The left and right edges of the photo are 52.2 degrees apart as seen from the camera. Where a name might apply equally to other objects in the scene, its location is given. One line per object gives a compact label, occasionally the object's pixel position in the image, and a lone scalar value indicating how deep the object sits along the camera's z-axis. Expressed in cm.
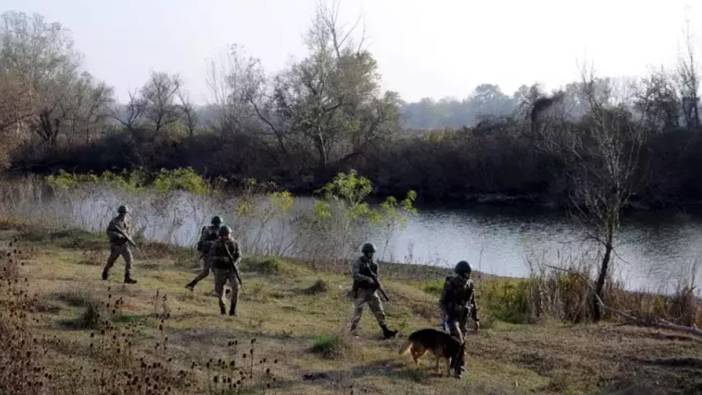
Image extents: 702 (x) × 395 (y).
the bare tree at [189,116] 6861
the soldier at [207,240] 1533
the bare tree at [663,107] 5200
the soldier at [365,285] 1270
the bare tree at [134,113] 6878
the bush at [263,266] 2070
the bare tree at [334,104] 5731
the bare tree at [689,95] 5104
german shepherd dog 1093
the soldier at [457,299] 1155
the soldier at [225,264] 1366
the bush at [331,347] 1152
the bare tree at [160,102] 6944
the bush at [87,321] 1180
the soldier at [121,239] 1536
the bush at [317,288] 1808
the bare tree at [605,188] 1627
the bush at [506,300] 1727
